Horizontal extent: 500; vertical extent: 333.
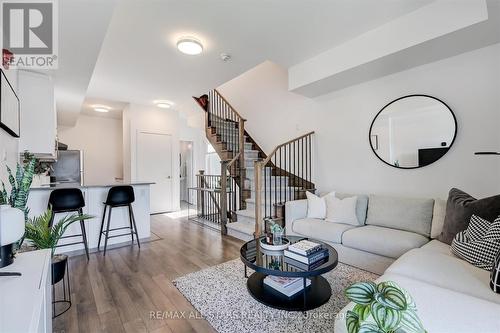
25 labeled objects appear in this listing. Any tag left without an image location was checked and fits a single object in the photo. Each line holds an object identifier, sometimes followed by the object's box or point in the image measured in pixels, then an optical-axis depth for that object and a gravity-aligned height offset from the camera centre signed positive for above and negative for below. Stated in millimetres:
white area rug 1724 -1170
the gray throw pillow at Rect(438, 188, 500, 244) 1949 -407
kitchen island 3076 -647
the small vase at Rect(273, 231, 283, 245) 2188 -666
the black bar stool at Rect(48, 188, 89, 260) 2869 -402
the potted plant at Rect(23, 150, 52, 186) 3811 -10
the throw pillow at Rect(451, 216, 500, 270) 1658 -625
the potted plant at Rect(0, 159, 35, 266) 1390 -128
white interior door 5742 +79
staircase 3773 -56
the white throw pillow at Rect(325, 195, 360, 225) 3006 -597
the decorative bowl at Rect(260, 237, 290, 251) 2121 -730
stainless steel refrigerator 5262 +48
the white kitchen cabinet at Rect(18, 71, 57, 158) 2865 +726
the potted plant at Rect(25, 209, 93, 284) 1757 -512
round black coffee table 1790 -813
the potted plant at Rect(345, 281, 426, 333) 566 -364
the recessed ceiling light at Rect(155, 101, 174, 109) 5414 +1521
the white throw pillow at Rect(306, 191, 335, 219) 3316 -589
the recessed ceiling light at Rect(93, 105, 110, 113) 5734 +1532
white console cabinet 723 -483
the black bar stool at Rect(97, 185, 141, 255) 3318 -456
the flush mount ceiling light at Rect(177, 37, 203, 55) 2748 +1479
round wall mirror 2801 +440
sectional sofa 1124 -727
